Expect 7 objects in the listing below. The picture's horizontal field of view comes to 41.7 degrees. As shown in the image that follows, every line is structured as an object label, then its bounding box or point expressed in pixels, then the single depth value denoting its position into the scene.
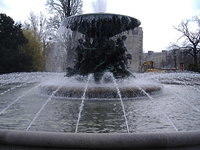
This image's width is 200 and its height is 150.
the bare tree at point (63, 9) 27.99
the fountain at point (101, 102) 3.36
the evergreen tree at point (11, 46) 25.38
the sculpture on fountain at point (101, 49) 9.85
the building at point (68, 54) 21.82
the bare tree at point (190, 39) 39.87
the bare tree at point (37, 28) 36.05
